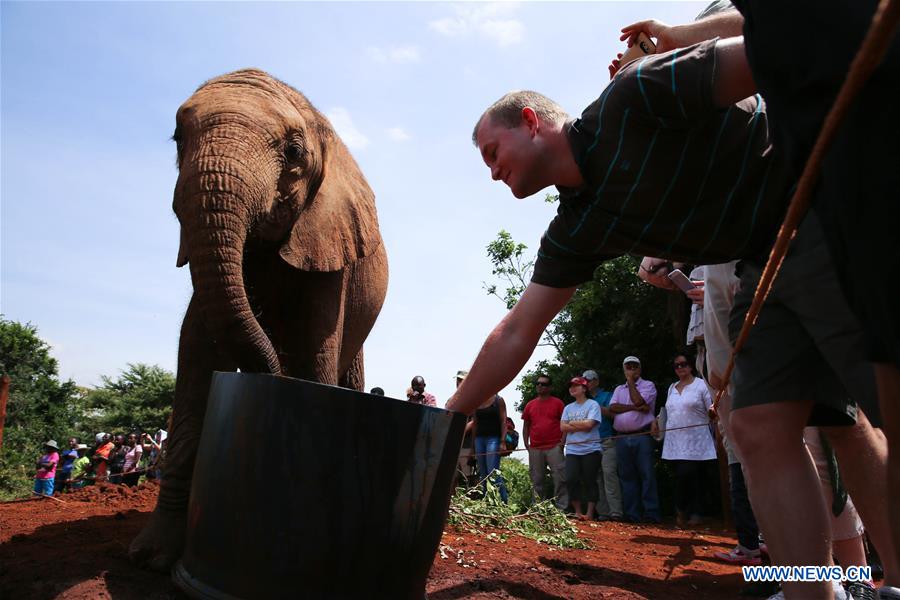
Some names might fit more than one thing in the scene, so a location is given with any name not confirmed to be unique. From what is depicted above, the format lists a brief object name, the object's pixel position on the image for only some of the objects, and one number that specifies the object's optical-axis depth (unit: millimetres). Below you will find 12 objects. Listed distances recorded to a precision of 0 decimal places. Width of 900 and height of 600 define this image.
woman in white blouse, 8555
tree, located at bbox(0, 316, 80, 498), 31656
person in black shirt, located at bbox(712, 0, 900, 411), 1140
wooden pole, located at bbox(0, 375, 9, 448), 7018
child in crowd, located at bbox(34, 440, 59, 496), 16828
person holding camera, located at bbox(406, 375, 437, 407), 10526
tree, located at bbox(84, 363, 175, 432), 43906
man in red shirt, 9984
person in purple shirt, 9281
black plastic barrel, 2320
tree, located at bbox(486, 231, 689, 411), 14415
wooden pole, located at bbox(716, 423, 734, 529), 9328
